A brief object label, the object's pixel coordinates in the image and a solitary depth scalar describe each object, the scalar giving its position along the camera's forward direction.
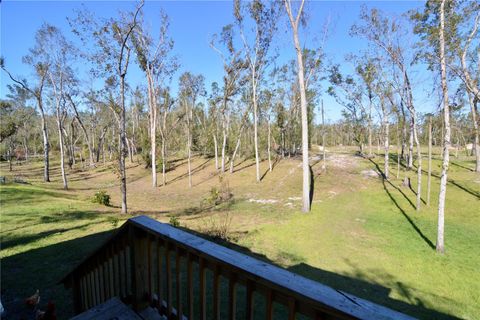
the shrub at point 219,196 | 15.30
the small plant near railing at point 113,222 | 7.97
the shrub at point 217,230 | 8.46
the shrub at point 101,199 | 13.14
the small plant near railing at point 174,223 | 8.43
